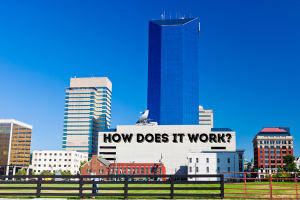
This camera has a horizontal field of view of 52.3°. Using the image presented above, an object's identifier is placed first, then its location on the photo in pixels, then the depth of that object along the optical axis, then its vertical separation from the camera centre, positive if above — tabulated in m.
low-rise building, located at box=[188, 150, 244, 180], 126.25 -4.91
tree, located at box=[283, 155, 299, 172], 146.73 -5.62
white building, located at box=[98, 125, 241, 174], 172.62 +3.60
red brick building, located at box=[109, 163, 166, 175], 135.50 -8.15
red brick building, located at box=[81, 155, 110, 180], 124.94 -7.39
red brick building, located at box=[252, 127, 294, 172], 193.75 +0.29
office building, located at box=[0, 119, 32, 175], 182.44 +0.28
